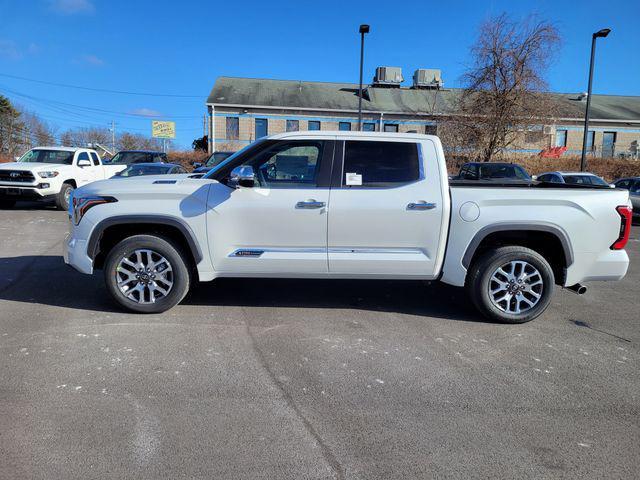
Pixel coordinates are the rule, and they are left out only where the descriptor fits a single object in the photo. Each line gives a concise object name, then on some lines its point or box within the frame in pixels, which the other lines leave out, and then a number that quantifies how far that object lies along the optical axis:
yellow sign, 60.10
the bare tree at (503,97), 24.42
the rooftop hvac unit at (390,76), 43.94
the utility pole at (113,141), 82.44
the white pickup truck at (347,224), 4.69
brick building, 39.59
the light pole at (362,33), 20.67
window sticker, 4.72
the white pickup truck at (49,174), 12.52
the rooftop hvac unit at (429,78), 44.53
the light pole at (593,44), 20.91
